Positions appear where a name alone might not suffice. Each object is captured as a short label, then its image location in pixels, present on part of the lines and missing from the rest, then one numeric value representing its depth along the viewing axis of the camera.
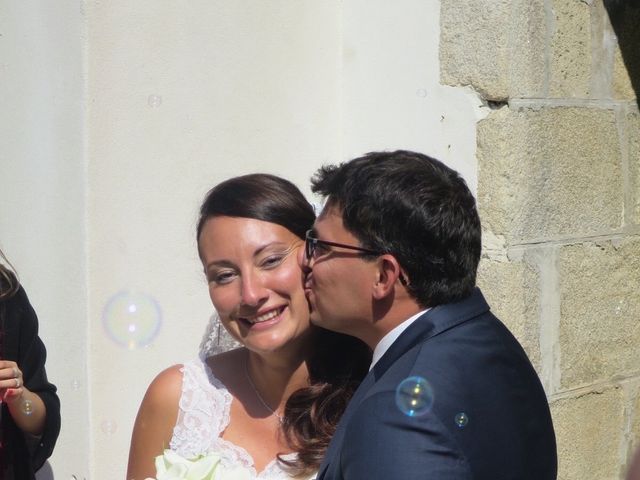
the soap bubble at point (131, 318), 6.80
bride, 4.97
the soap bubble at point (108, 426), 6.91
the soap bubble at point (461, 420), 3.37
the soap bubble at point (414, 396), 3.30
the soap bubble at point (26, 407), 5.41
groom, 3.32
